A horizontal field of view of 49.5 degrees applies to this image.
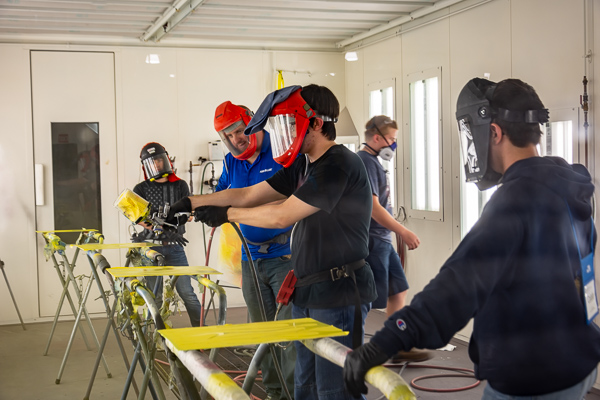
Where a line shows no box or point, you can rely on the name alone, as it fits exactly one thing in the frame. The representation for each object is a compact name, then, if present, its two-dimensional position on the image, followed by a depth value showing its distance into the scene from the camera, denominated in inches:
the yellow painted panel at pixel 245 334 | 60.2
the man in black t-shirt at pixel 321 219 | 91.9
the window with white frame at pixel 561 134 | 161.8
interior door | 260.5
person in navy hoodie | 56.9
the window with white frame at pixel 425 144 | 220.7
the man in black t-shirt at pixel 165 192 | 210.2
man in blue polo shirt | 143.3
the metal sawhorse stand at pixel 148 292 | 90.2
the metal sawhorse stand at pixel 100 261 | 122.0
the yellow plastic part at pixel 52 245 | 187.4
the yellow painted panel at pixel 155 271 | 105.3
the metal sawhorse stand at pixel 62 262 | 177.0
